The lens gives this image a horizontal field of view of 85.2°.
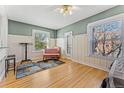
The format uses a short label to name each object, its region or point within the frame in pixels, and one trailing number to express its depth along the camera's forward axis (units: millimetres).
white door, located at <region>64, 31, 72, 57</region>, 3562
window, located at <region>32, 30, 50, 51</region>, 3652
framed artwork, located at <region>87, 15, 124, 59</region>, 1801
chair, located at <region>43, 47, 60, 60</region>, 3358
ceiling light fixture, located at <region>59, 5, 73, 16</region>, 1822
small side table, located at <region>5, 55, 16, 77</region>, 1933
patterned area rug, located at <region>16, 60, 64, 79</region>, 1878
